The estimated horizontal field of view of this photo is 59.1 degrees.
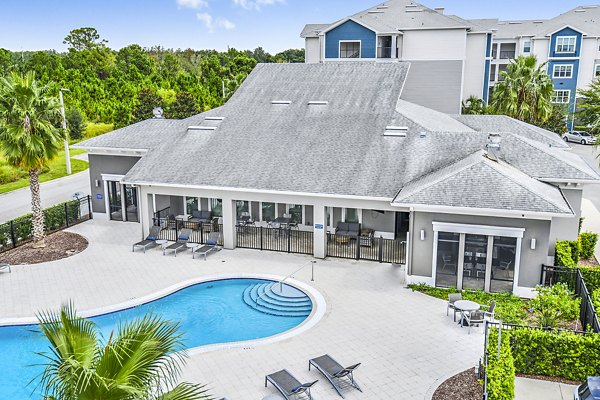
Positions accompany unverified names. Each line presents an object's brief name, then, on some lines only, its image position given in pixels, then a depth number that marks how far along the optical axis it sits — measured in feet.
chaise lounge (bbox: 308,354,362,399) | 45.10
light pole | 142.31
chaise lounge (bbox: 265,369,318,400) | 43.16
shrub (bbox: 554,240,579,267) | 63.57
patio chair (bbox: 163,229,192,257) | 79.20
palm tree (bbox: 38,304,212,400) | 22.03
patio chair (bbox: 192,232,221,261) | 77.47
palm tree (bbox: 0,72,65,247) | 73.20
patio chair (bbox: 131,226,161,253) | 80.42
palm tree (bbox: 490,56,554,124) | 131.44
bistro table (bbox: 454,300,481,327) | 55.47
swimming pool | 53.11
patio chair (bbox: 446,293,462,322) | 58.39
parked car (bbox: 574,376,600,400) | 36.87
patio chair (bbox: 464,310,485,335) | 55.36
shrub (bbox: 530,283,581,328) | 48.85
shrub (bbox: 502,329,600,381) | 44.50
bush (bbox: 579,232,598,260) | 77.10
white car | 179.32
